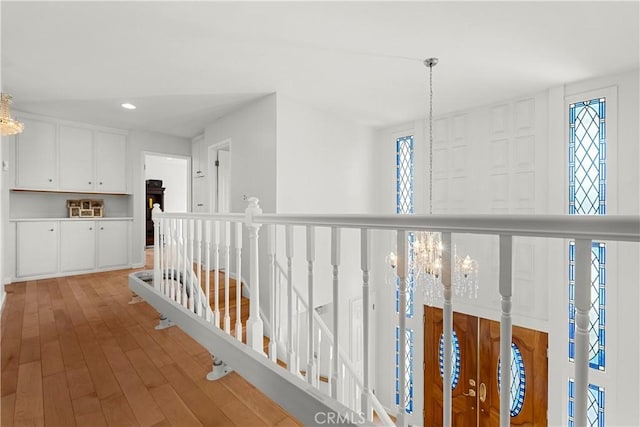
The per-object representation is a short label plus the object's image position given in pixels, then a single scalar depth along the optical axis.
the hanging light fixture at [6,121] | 2.87
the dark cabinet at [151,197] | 8.12
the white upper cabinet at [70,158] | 4.36
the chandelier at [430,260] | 2.85
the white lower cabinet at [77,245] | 4.64
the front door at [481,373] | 3.44
